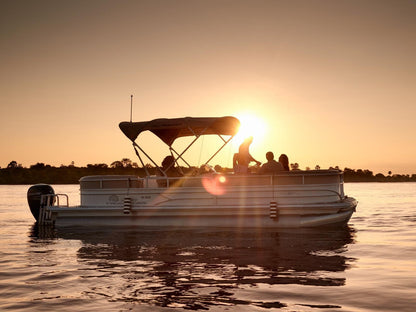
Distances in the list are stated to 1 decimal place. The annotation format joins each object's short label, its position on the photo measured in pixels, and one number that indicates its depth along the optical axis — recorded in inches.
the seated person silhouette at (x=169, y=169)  664.4
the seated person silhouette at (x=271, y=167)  611.3
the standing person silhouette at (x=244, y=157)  624.0
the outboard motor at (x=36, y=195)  802.8
